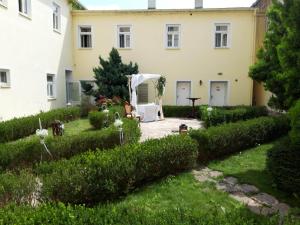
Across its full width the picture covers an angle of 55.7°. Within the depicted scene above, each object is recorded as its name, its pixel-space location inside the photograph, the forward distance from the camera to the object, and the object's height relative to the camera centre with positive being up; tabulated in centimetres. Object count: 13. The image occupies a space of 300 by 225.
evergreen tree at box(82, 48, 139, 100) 1700 +59
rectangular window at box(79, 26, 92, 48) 1858 +330
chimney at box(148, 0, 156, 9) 1908 +555
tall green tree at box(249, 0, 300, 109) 535 +72
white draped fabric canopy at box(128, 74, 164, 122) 1511 -107
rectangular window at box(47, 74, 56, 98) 1559 +5
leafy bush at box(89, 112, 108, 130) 1182 -136
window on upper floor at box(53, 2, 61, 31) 1614 +397
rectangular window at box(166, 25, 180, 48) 1817 +324
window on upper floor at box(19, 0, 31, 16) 1274 +365
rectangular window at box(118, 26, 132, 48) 1836 +323
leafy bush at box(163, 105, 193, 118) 1722 -148
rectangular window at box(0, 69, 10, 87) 1129 +37
